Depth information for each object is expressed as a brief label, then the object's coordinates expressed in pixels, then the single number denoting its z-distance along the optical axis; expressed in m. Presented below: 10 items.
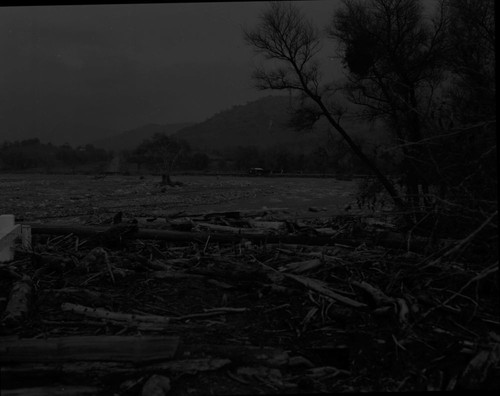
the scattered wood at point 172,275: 7.52
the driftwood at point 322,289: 6.14
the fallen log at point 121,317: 5.77
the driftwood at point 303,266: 7.59
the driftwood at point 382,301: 5.65
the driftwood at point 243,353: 4.80
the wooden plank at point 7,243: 8.44
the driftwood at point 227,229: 11.62
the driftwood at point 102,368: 4.52
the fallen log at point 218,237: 9.92
